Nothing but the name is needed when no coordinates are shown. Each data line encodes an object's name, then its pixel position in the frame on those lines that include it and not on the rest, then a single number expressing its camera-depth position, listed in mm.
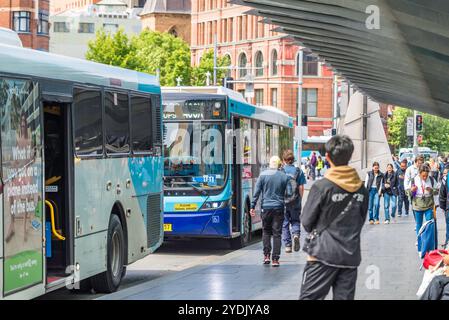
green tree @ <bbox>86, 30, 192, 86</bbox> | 105000
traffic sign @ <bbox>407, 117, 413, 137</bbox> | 59459
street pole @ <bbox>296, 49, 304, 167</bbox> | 66125
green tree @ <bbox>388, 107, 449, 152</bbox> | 131500
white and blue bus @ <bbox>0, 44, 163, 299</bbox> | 12461
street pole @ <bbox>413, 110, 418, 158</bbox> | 51231
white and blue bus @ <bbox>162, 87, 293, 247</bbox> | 23141
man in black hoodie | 9805
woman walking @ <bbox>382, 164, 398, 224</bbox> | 33469
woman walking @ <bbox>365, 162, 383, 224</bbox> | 32688
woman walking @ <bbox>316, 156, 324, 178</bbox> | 90638
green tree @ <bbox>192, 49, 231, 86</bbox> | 114562
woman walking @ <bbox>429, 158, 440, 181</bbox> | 56144
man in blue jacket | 19203
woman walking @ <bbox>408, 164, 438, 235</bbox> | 22359
